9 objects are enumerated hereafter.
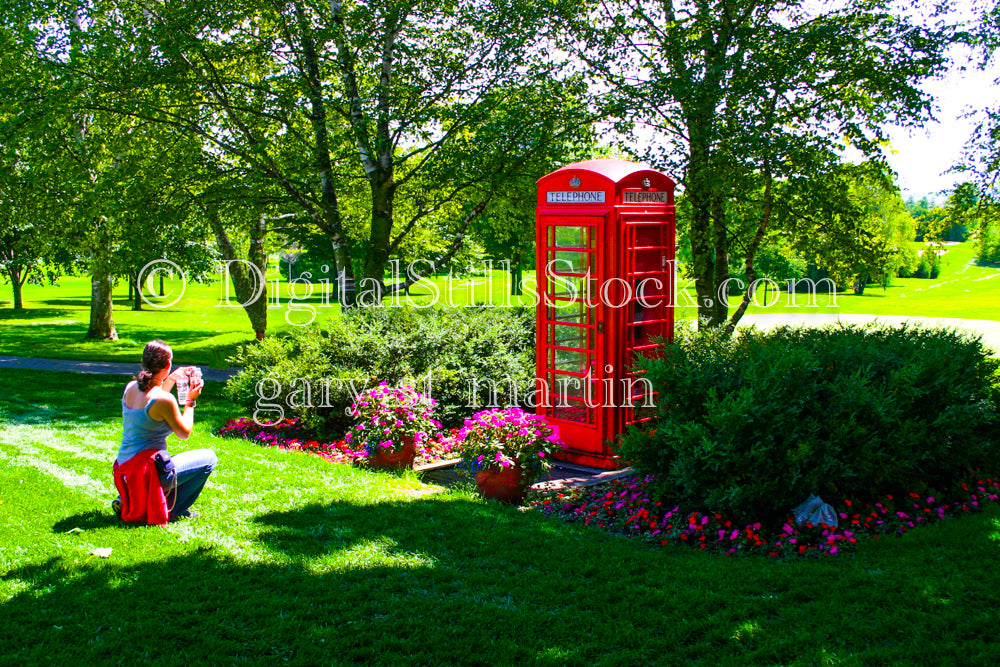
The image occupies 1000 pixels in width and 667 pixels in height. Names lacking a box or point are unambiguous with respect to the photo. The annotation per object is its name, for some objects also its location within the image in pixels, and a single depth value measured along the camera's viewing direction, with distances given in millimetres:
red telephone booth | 8508
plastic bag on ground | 6039
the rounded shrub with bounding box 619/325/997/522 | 6156
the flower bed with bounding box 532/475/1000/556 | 5887
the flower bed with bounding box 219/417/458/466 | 9148
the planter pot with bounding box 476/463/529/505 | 7402
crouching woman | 5957
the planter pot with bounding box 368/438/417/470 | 8609
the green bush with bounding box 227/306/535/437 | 10148
